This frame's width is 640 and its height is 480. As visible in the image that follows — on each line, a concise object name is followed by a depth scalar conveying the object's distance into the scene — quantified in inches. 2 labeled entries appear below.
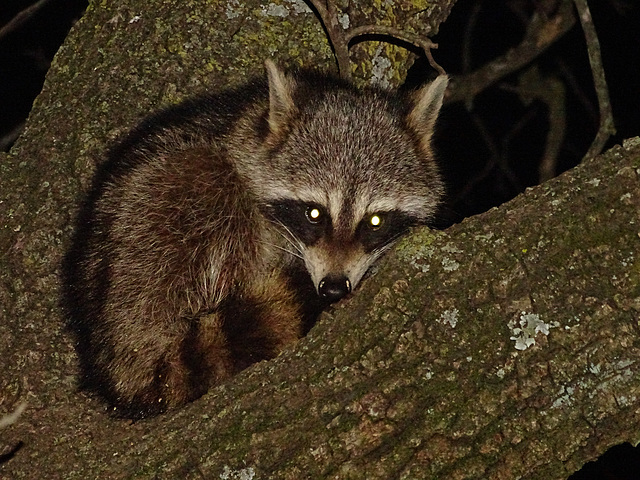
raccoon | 197.3
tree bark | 152.9
